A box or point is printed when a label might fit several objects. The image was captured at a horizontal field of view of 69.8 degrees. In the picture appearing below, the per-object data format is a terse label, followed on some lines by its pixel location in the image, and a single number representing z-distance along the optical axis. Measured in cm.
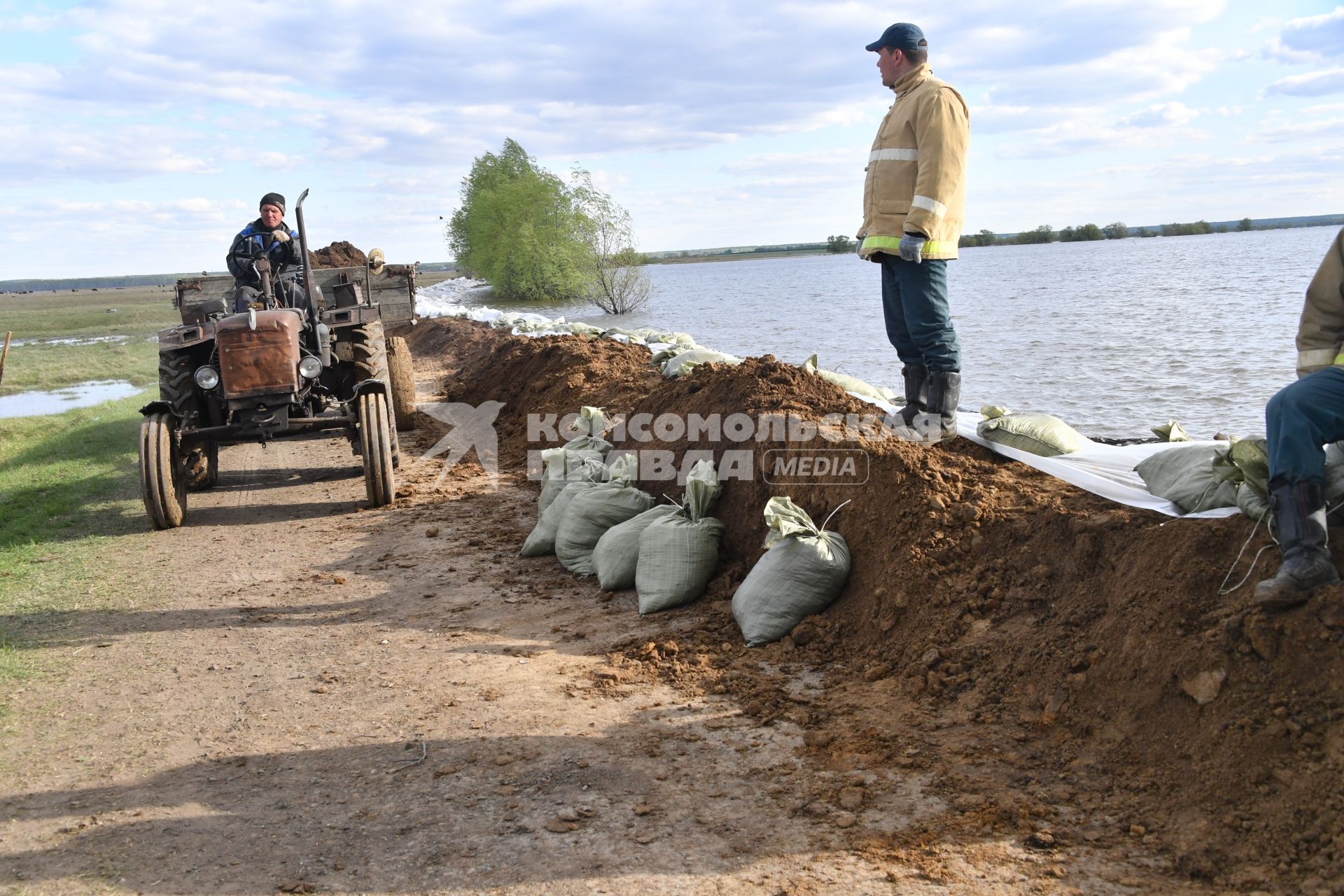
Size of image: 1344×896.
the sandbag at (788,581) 436
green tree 4300
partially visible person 286
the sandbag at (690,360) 818
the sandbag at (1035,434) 475
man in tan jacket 496
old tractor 700
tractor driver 831
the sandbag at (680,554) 494
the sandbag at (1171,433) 468
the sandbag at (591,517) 574
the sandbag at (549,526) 605
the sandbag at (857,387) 721
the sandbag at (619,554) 529
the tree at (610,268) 4206
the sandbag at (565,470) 627
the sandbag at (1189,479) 355
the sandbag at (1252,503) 319
